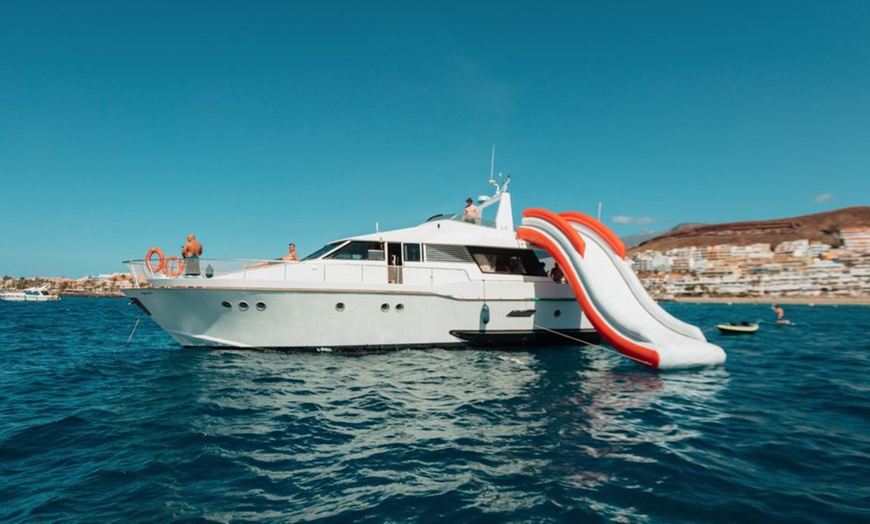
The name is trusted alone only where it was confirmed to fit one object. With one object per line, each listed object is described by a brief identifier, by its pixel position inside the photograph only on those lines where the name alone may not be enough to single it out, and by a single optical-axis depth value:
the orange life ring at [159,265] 10.36
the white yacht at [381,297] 10.34
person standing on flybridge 13.73
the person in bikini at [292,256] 12.11
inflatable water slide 9.90
